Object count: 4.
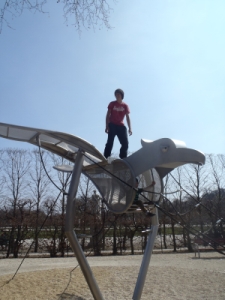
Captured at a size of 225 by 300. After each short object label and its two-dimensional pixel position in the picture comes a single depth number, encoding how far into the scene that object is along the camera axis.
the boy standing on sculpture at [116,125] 6.56
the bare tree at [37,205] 19.03
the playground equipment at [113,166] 5.26
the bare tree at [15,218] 18.28
